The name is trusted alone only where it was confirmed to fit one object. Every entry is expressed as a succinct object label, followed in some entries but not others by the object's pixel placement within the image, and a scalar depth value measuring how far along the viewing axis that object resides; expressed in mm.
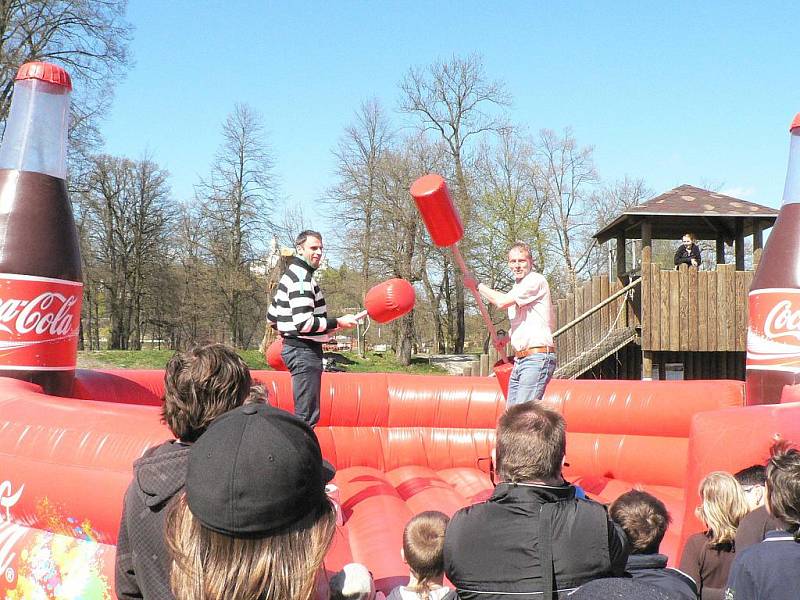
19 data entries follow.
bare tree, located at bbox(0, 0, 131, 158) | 17266
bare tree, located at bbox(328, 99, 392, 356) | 23750
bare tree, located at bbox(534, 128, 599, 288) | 29688
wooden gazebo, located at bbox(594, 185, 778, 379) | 11422
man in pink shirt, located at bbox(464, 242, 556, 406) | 4633
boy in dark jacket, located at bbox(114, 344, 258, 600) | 1642
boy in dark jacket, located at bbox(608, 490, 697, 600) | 2150
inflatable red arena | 2785
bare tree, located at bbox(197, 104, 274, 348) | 25703
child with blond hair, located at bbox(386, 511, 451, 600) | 2457
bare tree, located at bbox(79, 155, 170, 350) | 28797
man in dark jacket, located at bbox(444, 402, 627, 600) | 1770
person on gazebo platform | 12359
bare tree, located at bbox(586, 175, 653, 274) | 30547
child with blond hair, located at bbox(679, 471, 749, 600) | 2736
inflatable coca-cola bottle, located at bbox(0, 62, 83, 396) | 4141
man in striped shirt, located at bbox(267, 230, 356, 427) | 4395
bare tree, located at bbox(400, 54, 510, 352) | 27625
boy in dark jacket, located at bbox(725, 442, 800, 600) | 1861
